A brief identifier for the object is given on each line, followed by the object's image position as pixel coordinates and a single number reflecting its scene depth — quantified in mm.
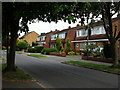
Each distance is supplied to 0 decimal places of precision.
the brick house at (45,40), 32992
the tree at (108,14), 7934
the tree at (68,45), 21785
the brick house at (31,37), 46959
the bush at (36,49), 28862
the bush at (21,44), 36021
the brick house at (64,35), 24162
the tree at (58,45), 21877
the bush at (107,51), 12374
